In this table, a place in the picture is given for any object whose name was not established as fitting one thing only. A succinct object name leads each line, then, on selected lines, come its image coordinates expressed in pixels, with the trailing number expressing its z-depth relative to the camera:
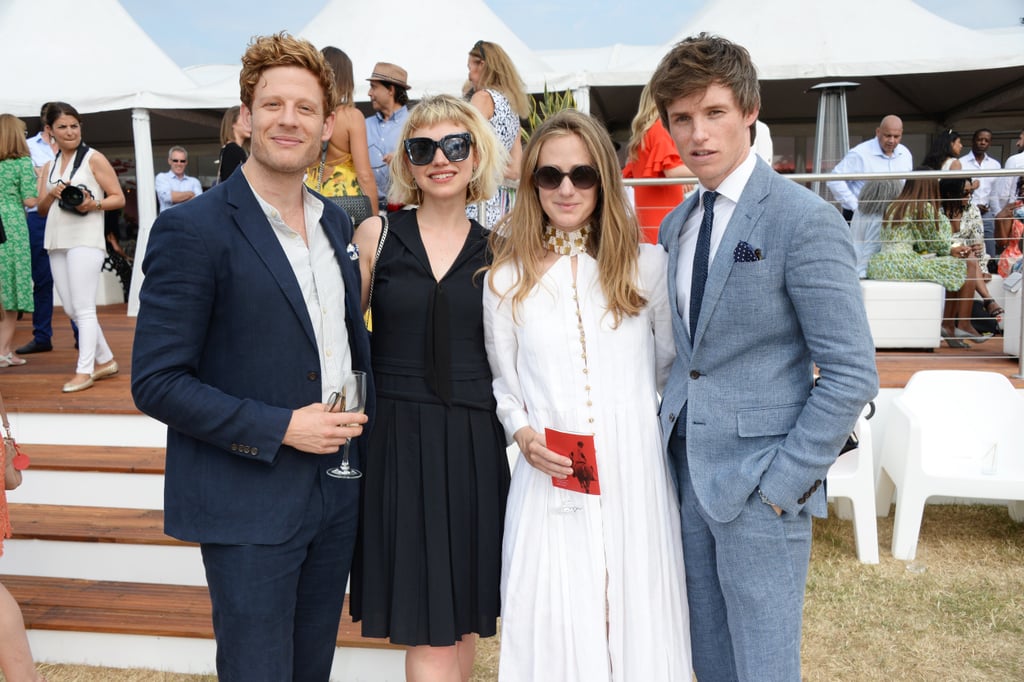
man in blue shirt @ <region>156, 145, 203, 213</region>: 9.38
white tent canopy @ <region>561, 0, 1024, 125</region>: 9.46
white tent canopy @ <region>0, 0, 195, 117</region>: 10.52
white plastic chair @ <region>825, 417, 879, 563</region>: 4.29
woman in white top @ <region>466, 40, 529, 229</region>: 4.59
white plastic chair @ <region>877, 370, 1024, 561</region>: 4.24
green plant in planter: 6.95
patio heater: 9.24
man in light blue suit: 1.81
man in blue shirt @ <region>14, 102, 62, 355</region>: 6.68
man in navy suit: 1.78
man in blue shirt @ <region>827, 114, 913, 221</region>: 7.66
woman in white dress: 2.12
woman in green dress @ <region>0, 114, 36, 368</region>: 6.10
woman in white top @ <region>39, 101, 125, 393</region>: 5.18
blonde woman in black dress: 2.29
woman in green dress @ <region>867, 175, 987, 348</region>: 6.13
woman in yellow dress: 4.36
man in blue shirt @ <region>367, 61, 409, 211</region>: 5.38
